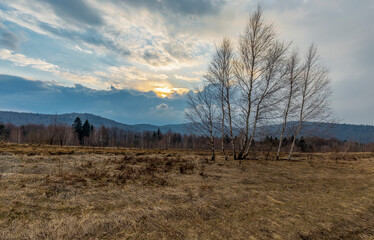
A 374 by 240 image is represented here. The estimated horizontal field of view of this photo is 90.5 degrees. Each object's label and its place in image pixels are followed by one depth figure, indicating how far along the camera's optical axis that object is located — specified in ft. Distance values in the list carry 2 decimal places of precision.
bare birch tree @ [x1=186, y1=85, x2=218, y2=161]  54.11
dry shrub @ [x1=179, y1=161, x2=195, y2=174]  36.30
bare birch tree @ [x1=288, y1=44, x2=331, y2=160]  63.98
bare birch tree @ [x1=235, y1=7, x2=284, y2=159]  52.29
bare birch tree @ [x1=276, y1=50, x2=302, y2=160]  60.59
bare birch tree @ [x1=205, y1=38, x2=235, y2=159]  54.49
